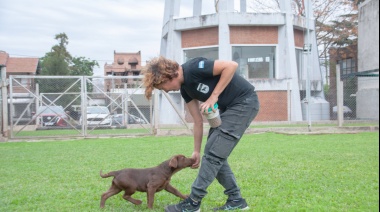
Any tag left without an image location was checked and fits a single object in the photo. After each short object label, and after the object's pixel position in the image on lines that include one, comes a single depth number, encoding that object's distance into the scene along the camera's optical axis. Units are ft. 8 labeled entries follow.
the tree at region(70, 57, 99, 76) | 205.67
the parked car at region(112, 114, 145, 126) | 68.82
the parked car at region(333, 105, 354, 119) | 63.78
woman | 14.32
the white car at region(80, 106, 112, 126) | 67.46
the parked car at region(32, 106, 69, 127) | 61.93
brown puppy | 16.21
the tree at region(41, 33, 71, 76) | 148.37
